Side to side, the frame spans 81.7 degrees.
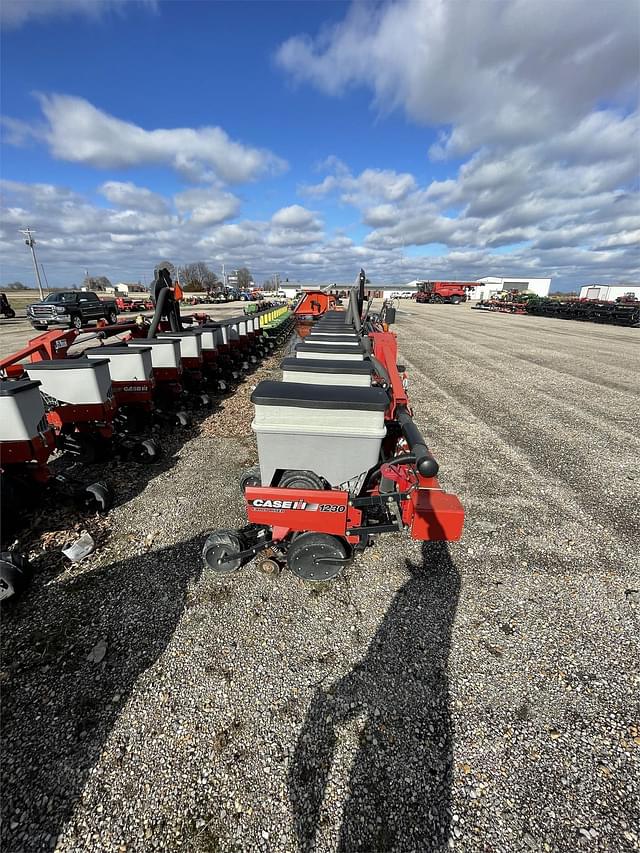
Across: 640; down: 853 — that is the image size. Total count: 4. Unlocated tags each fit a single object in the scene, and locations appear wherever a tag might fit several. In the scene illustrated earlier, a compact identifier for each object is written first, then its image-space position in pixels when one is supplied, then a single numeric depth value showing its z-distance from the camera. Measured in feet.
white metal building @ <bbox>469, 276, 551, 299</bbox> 318.65
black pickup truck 69.00
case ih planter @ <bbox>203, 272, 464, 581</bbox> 8.37
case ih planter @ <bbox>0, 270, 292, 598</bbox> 11.18
